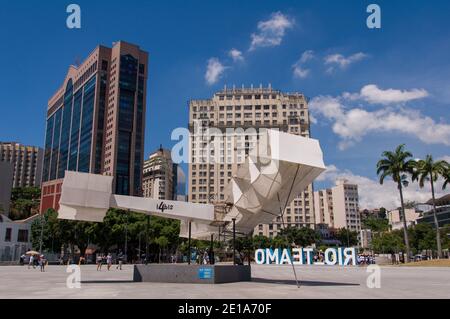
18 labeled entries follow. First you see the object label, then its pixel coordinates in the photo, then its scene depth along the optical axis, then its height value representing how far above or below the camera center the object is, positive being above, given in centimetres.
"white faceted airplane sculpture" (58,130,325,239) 1998 +311
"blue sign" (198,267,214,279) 2309 -129
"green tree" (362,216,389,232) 13538 +745
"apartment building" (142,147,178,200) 19230 +4113
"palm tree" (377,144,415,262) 6712 +1310
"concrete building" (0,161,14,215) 12150 +1981
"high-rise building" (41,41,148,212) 15412 +5093
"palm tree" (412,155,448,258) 6569 +1217
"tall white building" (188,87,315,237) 15112 +4449
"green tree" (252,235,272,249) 11812 +194
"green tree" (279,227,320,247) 12306 +363
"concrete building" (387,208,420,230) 19395 +1510
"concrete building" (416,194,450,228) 14200 +1284
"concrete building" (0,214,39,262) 6631 +263
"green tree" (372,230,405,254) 9112 +101
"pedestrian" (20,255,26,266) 6382 -130
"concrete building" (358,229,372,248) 18795 +410
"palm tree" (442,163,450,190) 6581 +1108
